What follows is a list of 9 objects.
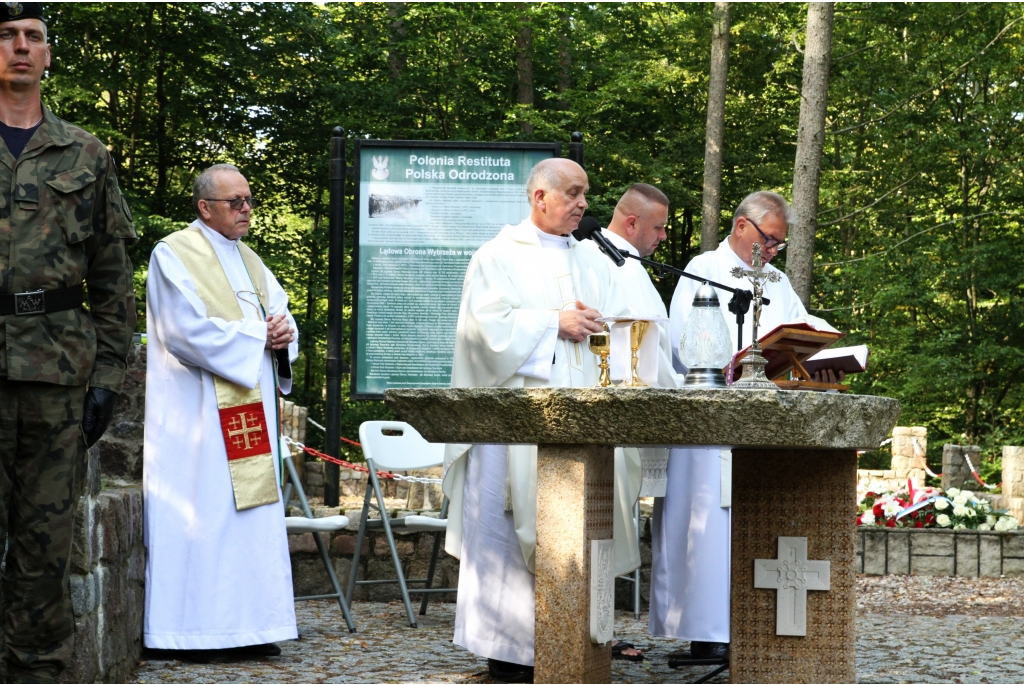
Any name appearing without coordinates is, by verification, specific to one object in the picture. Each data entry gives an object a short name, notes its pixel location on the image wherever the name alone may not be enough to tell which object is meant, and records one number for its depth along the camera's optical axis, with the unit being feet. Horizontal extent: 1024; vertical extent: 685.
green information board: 23.53
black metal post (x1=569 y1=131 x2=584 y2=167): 24.58
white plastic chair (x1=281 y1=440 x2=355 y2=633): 19.66
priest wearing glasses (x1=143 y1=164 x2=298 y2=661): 17.62
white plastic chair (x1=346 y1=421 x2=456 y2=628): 21.40
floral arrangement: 31.37
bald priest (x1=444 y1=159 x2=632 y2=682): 15.31
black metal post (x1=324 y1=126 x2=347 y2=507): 24.88
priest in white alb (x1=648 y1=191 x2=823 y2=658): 18.03
